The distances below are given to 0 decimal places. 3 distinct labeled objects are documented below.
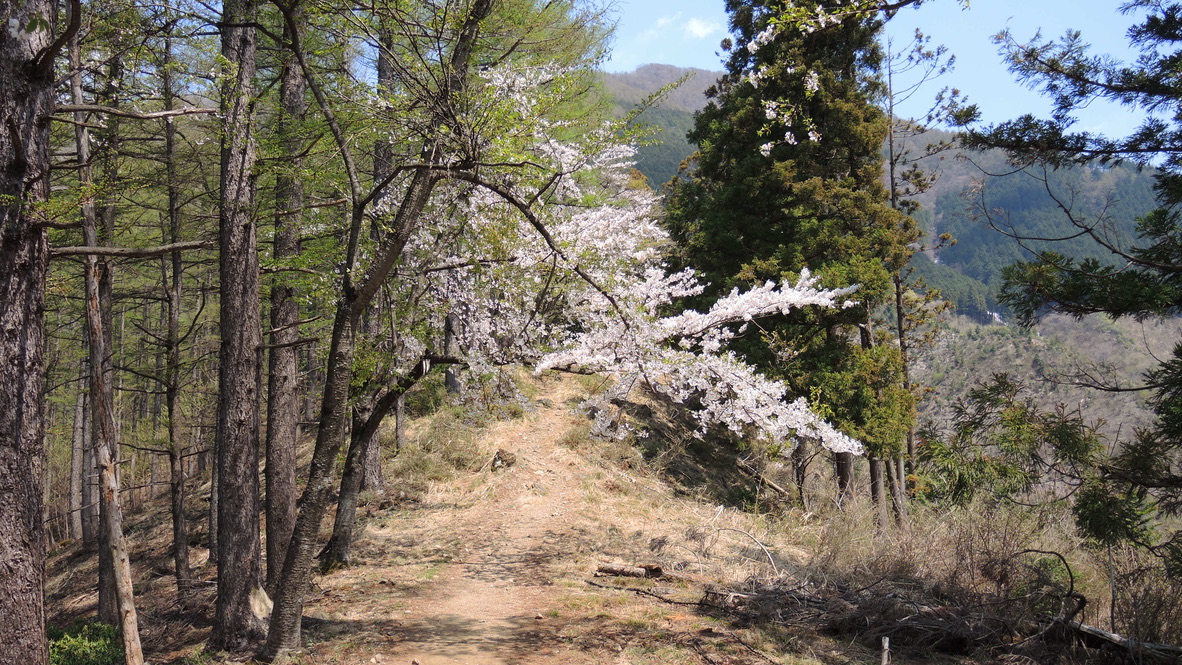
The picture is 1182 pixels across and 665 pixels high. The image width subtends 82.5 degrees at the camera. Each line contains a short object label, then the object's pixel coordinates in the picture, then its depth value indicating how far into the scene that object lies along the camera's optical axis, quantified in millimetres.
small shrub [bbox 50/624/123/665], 7871
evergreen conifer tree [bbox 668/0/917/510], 12523
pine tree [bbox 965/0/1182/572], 5930
